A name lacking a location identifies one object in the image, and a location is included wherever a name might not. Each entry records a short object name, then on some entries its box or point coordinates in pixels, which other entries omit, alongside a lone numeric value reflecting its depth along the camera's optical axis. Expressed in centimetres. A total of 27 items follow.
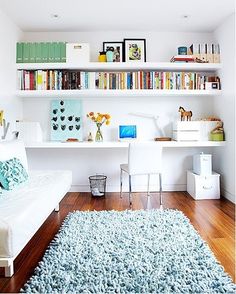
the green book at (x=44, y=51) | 397
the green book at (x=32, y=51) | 397
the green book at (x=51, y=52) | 397
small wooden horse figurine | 414
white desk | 385
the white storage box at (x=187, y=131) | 398
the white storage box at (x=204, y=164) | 393
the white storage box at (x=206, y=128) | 404
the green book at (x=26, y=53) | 397
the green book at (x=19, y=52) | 396
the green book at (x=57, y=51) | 397
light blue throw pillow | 254
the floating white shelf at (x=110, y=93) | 394
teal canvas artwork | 425
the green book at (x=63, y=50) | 397
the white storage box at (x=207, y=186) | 389
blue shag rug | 173
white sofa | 175
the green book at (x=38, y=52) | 396
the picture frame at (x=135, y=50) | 406
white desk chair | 354
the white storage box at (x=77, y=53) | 394
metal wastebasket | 407
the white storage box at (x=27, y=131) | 395
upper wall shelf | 393
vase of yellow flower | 412
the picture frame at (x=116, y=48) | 407
